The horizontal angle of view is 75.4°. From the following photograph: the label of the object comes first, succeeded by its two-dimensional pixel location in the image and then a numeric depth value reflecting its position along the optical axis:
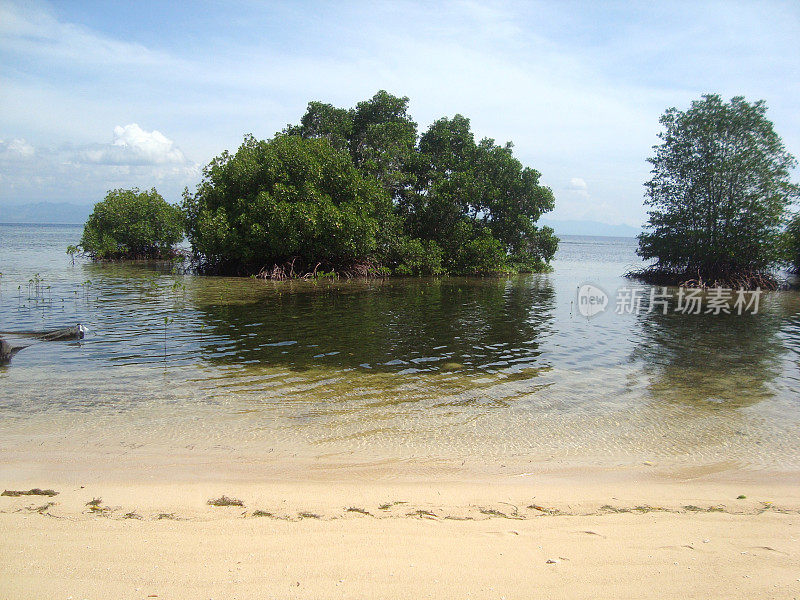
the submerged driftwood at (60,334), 11.17
